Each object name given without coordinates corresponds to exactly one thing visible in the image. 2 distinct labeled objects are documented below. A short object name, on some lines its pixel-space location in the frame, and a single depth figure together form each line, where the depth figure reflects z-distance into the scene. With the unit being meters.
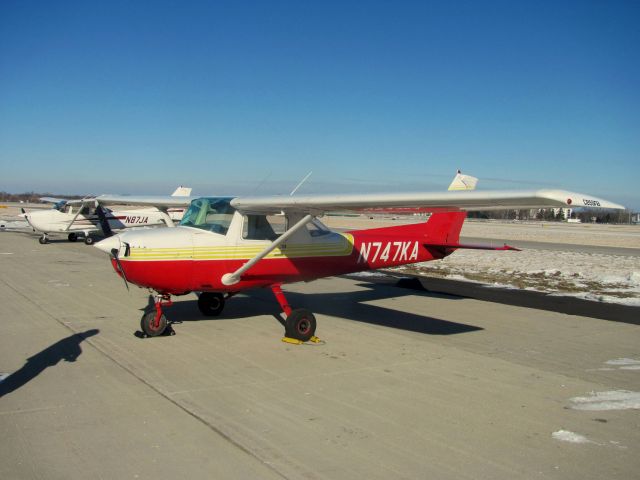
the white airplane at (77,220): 27.58
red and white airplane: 7.71
